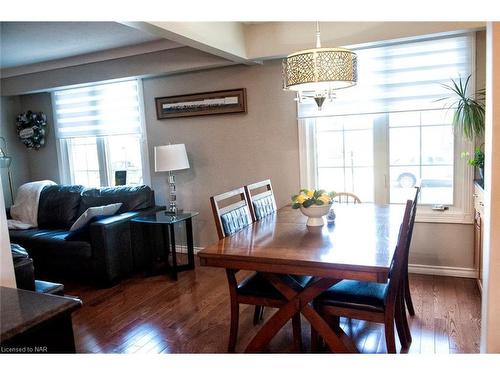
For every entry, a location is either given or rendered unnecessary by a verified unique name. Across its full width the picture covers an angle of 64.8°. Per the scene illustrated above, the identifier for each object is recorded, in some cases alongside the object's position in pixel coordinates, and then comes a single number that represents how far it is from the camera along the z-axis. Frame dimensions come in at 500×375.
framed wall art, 4.20
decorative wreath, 5.49
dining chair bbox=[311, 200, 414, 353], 2.03
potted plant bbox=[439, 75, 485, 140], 3.16
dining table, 1.93
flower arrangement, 2.54
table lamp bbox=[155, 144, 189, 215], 4.09
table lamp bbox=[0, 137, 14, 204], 5.21
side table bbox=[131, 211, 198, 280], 3.88
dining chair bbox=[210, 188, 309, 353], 2.32
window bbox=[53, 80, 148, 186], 4.89
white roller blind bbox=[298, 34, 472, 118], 3.32
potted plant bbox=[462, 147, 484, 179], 3.06
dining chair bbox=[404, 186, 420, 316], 2.71
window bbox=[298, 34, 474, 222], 3.41
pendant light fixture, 2.25
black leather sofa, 3.71
